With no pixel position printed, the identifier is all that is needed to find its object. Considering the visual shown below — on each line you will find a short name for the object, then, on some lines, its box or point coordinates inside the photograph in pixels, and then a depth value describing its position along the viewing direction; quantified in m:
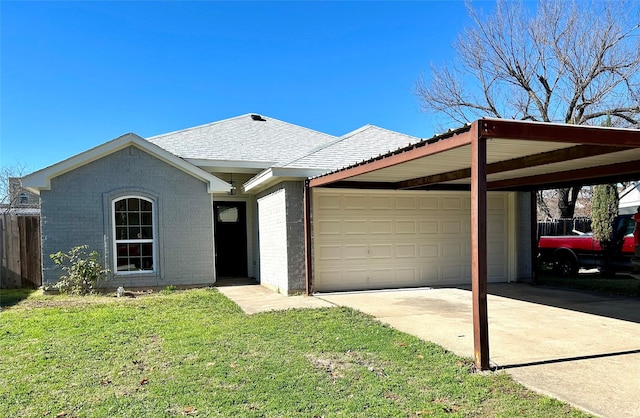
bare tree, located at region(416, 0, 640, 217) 17.58
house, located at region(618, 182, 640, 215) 20.44
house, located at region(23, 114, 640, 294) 9.91
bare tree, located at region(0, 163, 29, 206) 31.92
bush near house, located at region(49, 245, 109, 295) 10.11
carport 4.53
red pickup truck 12.77
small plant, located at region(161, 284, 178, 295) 10.39
